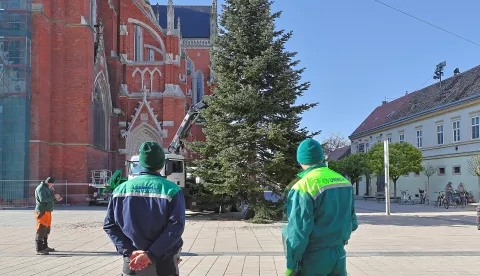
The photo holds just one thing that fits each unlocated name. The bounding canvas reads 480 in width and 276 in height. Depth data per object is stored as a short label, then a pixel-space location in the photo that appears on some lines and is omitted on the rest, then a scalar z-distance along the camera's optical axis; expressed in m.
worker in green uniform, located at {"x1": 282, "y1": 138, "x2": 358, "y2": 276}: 3.53
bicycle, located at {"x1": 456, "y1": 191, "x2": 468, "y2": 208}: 28.19
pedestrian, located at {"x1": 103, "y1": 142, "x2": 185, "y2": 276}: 3.63
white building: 30.70
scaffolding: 25.03
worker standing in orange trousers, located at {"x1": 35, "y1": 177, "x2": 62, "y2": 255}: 9.79
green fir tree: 17.11
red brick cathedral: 26.31
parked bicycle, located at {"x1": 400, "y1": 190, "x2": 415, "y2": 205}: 33.86
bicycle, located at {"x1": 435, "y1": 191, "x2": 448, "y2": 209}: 28.25
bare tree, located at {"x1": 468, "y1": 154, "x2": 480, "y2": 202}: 25.43
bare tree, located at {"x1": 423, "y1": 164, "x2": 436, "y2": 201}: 33.50
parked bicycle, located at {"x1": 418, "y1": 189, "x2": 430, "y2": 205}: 33.03
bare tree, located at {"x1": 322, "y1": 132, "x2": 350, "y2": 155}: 87.56
